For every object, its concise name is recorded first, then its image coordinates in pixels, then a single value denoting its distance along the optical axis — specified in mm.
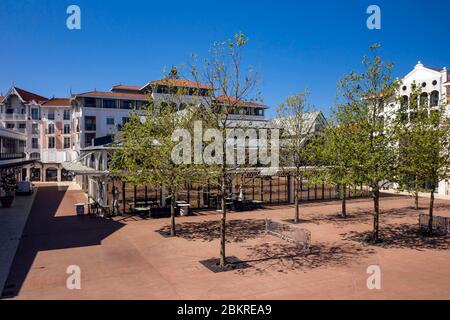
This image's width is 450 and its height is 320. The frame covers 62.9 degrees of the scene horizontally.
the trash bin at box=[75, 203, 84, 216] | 28984
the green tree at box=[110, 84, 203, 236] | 20453
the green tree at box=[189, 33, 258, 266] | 15580
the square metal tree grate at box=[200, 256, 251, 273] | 15258
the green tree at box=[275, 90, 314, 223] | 26844
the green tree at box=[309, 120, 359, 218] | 18953
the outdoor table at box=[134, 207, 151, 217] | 28016
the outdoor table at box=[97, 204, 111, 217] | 28109
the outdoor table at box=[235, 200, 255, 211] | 31359
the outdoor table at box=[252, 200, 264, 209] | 32856
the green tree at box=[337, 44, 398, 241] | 18484
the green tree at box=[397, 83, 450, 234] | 18812
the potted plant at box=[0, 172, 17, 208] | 39938
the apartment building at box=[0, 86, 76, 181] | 67375
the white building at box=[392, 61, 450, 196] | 41750
